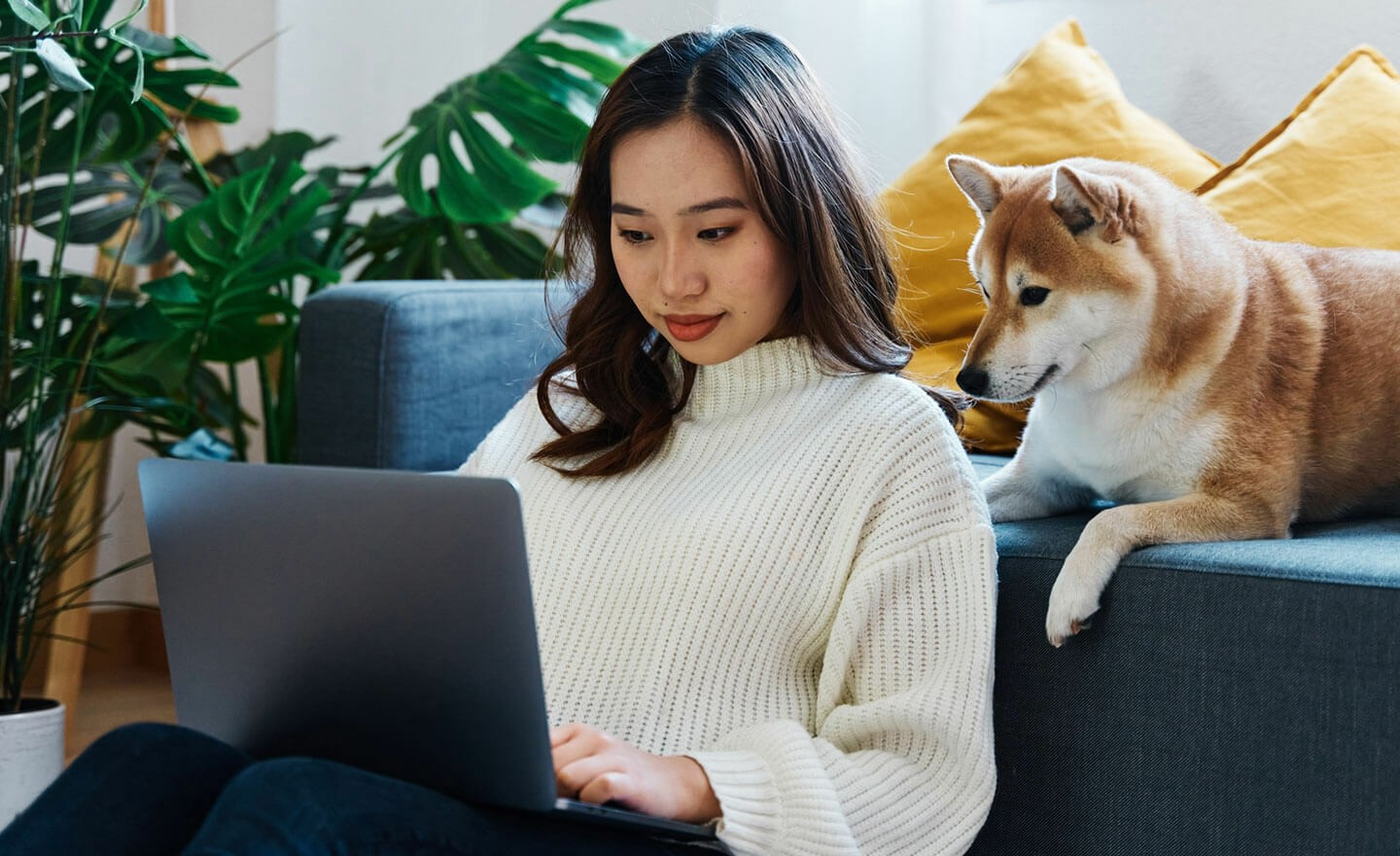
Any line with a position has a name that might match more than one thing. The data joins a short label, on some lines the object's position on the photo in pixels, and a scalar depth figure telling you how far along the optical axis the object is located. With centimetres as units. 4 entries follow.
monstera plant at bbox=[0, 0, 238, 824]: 179
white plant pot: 176
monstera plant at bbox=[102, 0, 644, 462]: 199
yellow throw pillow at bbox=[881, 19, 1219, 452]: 173
